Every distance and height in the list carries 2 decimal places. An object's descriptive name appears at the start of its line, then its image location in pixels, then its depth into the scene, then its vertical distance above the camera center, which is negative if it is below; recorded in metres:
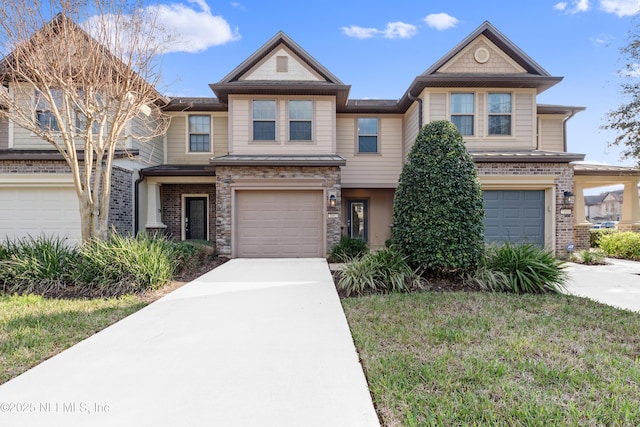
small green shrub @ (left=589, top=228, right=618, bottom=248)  12.11 -0.94
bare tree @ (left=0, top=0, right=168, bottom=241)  6.29 +3.12
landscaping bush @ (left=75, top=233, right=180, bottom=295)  5.81 -1.10
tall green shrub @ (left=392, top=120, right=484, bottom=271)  6.02 +0.08
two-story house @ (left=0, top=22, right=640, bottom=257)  9.55 +1.54
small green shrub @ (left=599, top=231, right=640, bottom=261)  10.33 -1.14
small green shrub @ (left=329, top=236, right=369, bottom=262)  9.46 -1.20
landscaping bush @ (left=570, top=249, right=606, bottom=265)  9.29 -1.40
